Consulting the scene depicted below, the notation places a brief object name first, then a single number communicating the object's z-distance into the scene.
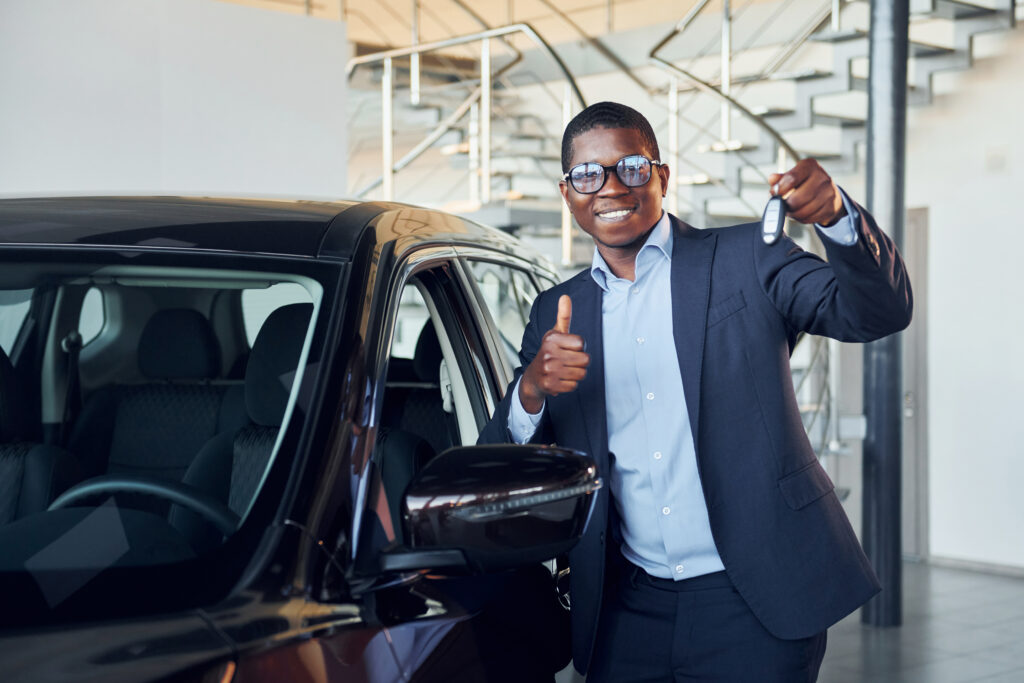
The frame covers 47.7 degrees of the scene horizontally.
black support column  5.54
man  1.71
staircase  6.60
